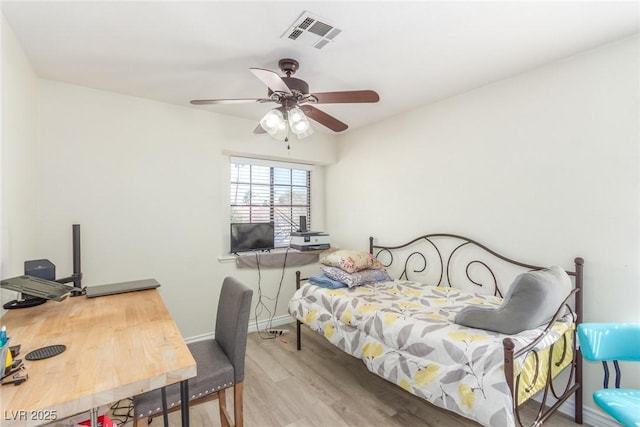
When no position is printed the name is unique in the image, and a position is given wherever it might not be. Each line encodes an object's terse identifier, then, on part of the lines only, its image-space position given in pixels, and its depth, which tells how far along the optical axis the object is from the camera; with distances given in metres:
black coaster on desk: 0.98
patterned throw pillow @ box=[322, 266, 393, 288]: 2.73
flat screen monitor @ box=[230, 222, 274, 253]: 3.20
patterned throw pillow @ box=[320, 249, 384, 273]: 2.84
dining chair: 1.26
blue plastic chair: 1.55
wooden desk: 0.76
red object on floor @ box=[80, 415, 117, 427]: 1.13
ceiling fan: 1.85
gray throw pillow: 1.48
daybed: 1.43
